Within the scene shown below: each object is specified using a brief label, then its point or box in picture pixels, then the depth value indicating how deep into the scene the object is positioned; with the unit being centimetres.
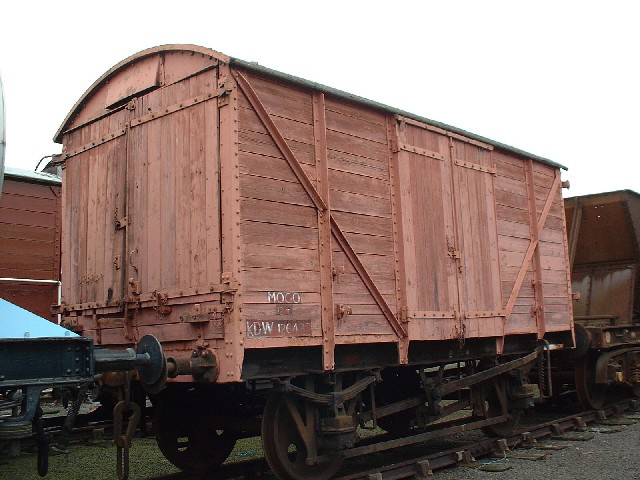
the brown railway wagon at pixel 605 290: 1062
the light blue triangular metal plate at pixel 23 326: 415
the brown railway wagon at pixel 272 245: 568
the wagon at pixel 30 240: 1083
